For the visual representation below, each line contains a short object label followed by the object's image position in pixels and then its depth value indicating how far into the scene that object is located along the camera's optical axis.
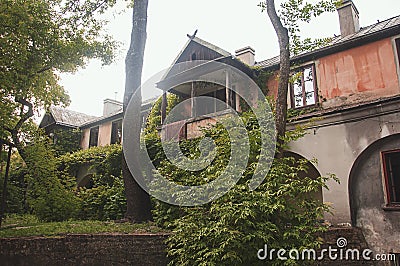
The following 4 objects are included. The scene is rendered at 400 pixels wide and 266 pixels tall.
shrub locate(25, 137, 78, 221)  10.39
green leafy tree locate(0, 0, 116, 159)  9.30
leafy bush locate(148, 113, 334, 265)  6.19
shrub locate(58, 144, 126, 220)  11.66
